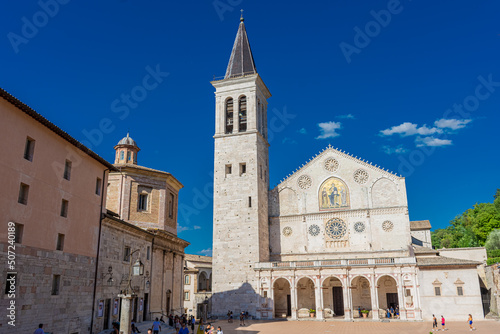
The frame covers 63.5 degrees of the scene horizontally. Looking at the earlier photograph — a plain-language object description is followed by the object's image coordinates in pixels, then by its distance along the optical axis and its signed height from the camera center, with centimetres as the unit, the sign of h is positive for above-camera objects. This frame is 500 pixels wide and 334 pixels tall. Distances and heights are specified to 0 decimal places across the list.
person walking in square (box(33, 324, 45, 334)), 1394 -157
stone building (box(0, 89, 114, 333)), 1475 +255
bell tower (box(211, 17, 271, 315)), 3856 +978
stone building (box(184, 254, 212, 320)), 4787 -11
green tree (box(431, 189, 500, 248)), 5341 +790
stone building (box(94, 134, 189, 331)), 2216 +264
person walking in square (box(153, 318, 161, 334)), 2016 -214
